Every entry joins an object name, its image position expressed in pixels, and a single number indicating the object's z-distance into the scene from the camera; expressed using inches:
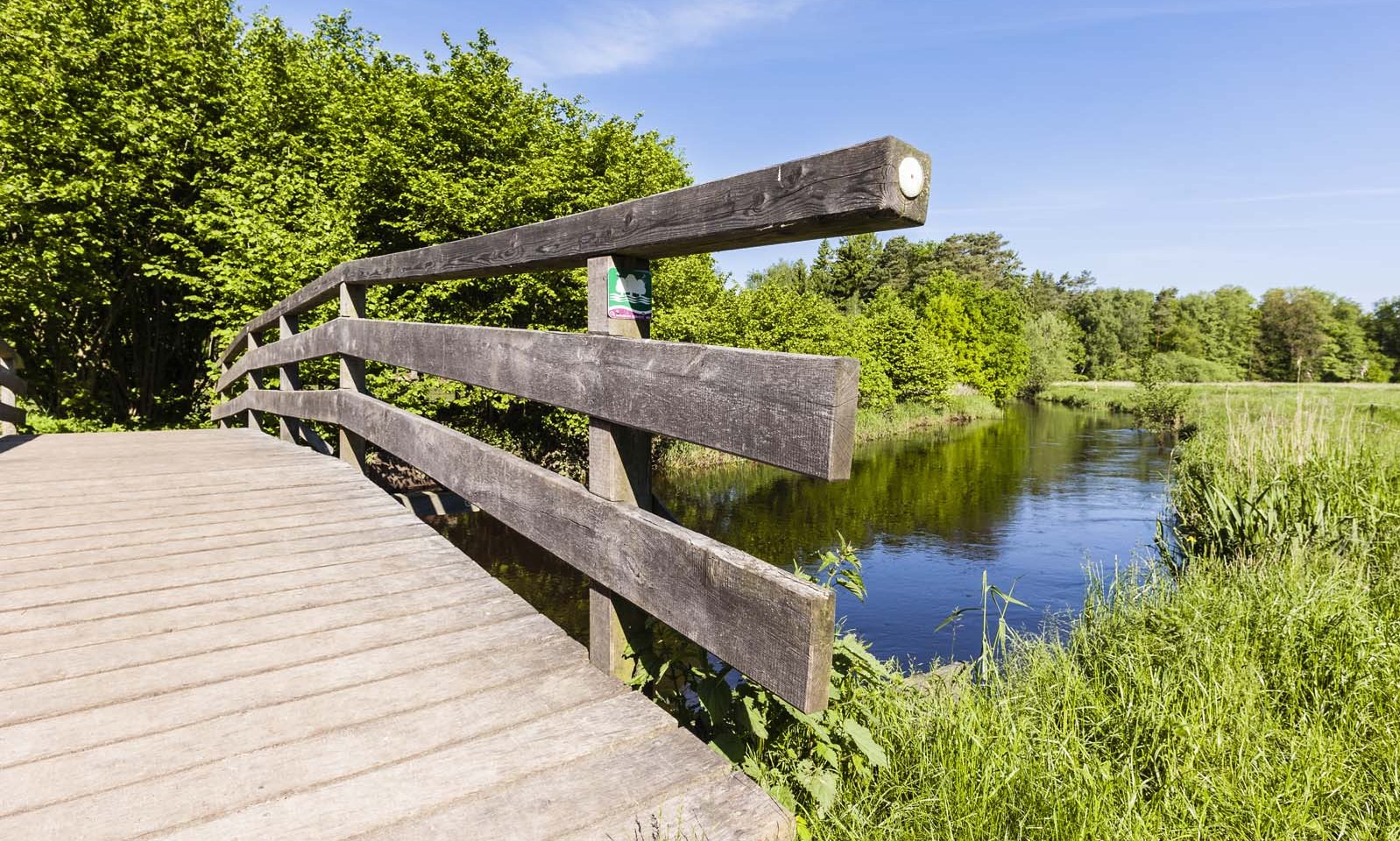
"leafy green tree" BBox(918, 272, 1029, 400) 1647.4
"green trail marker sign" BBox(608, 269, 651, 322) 71.7
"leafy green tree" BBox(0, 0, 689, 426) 462.9
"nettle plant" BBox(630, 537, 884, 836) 68.7
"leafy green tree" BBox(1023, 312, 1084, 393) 1934.1
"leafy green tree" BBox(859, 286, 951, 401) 1240.2
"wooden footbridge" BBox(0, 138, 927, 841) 50.8
